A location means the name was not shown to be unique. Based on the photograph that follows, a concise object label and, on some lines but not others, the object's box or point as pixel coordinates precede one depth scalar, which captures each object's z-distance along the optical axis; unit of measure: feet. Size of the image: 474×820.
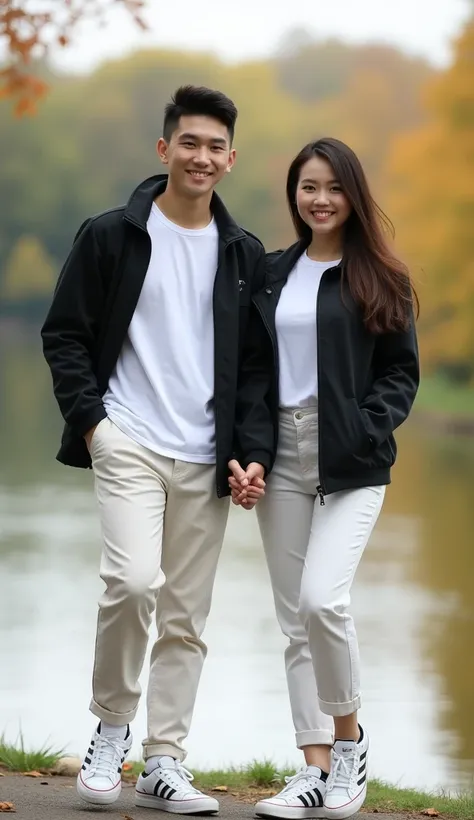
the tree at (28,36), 36.31
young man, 21.88
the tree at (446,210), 134.86
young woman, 21.55
